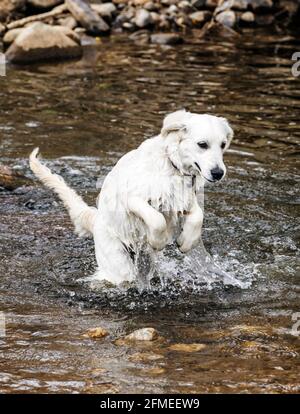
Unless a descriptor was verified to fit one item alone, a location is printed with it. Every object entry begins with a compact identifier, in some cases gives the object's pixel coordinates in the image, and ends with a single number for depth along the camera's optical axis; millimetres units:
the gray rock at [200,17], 20625
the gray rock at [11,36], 17516
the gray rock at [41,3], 20625
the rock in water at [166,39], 18734
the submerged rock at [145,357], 5062
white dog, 5938
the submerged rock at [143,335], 5398
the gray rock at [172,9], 20764
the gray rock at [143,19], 20266
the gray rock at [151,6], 21062
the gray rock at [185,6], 21078
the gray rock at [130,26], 20312
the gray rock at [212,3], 21109
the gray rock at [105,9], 20594
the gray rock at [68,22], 19797
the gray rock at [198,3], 21234
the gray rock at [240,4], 20672
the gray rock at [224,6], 20594
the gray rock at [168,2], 21175
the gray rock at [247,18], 20547
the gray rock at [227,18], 19969
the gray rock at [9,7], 20234
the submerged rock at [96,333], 5480
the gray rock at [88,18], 19656
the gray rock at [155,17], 20375
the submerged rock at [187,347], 5246
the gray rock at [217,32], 19531
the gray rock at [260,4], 20984
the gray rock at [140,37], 19041
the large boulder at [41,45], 16219
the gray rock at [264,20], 20844
